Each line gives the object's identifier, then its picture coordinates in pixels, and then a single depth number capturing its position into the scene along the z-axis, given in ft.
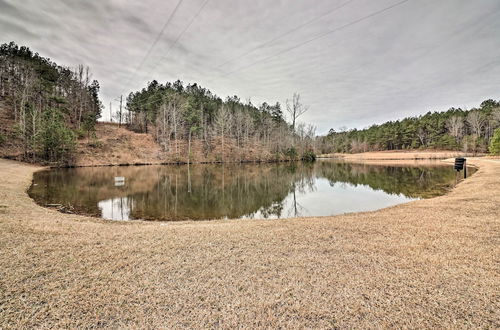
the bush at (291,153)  208.95
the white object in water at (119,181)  66.37
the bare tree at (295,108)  175.42
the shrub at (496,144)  143.95
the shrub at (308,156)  217.56
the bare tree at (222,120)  209.87
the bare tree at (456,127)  264.31
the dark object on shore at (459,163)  67.67
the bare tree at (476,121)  247.76
